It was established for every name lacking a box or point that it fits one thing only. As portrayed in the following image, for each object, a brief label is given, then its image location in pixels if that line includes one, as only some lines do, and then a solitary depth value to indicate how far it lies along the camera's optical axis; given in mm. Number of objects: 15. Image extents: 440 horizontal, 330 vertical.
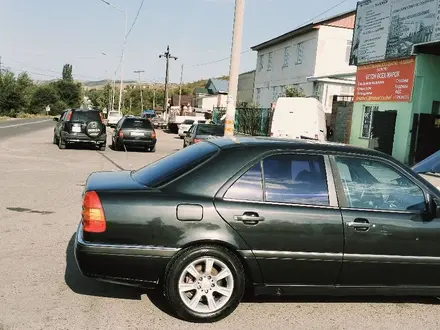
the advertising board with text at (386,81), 18125
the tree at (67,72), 126375
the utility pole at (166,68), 55519
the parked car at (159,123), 50203
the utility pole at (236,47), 13398
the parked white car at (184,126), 33988
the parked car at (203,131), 17734
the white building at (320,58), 30578
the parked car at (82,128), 18594
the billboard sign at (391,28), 16578
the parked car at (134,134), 19969
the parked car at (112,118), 47319
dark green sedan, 3760
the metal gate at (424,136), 17750
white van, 17781
